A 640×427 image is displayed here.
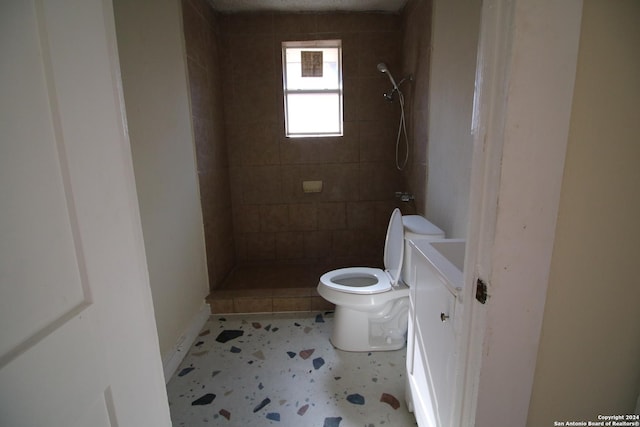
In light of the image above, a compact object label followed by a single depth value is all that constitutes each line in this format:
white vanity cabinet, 0.84
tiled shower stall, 2.23
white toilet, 1.64
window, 2.62
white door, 0.36
